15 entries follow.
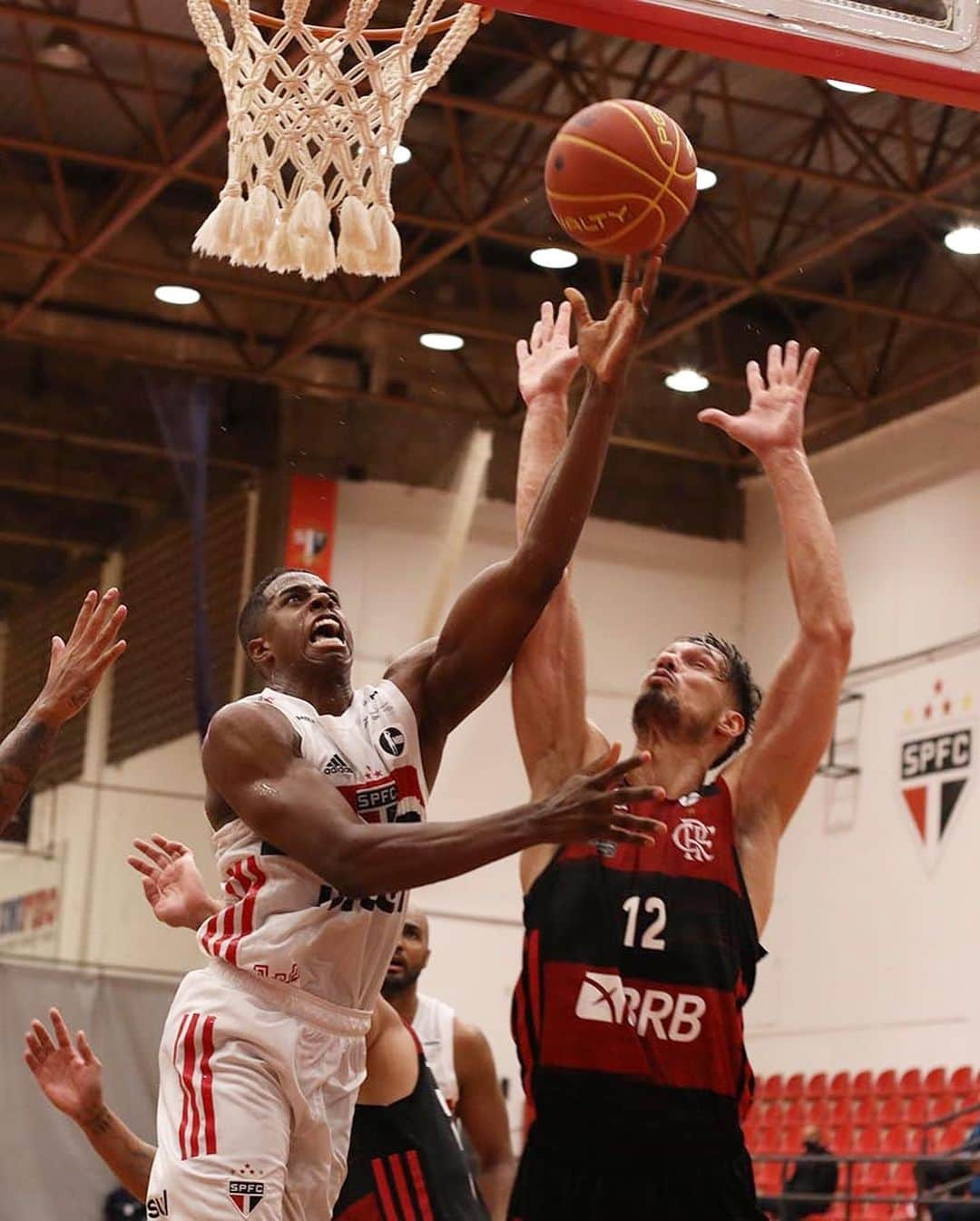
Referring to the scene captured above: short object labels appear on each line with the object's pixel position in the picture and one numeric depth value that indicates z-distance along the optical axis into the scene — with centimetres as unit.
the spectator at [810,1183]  1325
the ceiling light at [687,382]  1825
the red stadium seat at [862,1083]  1602
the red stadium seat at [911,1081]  1550
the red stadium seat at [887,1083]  1562
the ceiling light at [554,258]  1677
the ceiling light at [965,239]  1606
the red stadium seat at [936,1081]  1519
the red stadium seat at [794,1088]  1681
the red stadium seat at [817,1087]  1658
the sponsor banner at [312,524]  1773
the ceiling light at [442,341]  1791
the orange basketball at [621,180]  463
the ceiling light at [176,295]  1728
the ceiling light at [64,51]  1469
